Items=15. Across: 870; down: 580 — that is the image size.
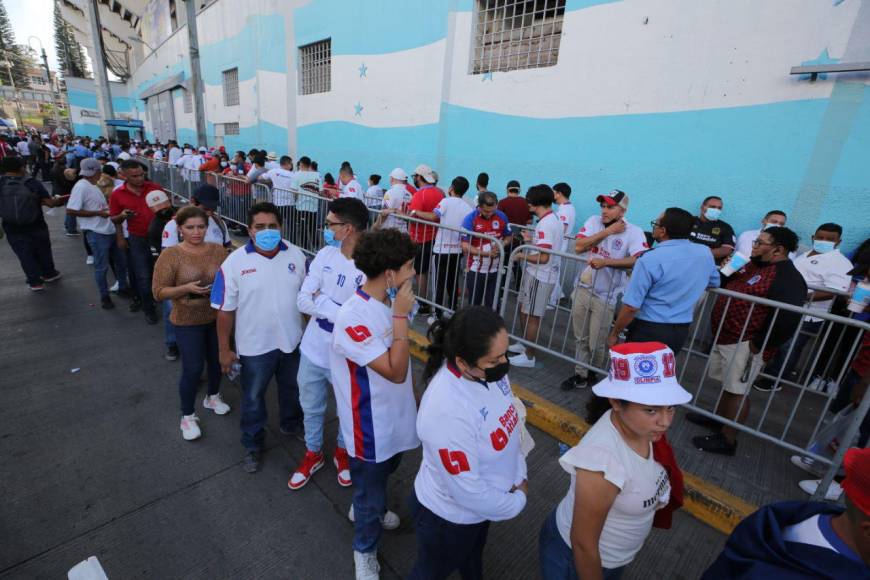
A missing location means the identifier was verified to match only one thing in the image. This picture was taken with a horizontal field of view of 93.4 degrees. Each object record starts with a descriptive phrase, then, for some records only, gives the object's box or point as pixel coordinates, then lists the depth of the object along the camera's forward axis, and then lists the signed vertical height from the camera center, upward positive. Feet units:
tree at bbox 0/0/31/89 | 215.51 +33.46
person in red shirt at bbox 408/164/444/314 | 18.34 -2.89
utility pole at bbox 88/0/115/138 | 74.64 +10.57
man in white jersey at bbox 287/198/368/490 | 8.62 -3.04
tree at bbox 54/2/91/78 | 209.97 +39.70
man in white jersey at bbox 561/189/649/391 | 12.72 -3.00
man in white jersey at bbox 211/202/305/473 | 9.21 -3.63
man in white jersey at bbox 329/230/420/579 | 6.27 -3.44
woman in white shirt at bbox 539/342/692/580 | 4.59 -3.16
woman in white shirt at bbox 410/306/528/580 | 5.01 -3.33
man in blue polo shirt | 9.66 -2.37
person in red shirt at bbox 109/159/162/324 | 16.80 -3.37
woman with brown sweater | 10.25 -3.67
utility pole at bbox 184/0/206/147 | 35.78 +5.96
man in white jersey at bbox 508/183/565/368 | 14.40 -3.41
